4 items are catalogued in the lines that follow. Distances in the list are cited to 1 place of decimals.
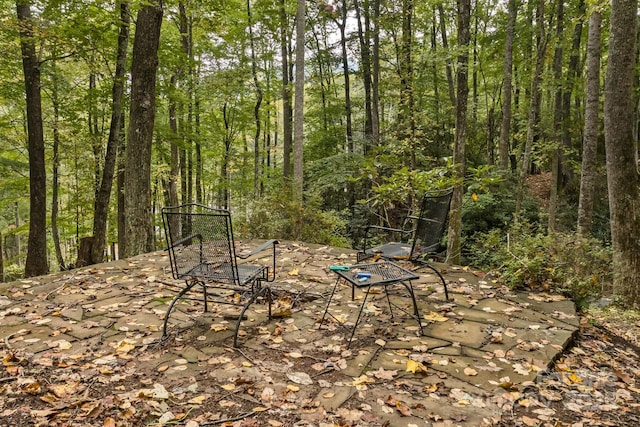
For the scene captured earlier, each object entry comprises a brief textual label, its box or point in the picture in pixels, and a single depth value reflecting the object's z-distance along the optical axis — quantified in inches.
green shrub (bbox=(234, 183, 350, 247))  268.7
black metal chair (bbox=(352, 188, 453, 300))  153.7
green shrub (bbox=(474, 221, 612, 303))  157.0
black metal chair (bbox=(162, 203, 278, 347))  118.6
